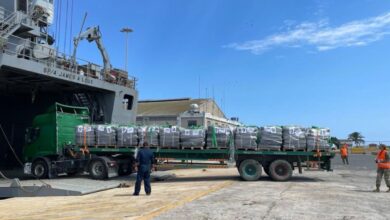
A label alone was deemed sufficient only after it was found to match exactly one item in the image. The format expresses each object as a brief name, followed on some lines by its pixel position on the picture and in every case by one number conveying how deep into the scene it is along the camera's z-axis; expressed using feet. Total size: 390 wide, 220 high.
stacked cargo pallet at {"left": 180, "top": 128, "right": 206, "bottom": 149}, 59.57
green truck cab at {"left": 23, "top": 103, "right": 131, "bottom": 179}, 64.44
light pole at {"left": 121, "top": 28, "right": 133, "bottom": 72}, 149.61
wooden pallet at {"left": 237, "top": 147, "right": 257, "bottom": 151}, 58.49
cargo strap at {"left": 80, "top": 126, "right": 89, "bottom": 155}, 64.34
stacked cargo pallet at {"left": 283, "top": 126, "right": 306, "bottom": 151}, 57.47
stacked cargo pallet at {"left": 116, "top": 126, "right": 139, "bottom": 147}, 62.54
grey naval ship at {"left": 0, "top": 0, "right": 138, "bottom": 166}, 73.00
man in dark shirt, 43.93
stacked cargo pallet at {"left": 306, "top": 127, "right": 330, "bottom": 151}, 57.06
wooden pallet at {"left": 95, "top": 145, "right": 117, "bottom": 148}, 63.62
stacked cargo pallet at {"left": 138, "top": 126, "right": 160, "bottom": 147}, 61.31
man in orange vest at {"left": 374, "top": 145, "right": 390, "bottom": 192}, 47.82
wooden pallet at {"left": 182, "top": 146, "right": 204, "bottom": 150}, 59.72
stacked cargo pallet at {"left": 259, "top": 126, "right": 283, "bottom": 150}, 57.88
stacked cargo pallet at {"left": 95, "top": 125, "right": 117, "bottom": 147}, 63.57
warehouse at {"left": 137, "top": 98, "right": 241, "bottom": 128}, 156.04
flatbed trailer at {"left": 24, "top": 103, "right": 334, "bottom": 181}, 58.08
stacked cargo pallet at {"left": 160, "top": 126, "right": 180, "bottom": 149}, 60.49
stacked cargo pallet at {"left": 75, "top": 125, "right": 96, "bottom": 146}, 64.59
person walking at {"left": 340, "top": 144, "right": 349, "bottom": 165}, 94.79
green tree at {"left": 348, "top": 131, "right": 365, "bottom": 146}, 325.03
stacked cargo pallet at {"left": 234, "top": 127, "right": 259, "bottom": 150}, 58.39
